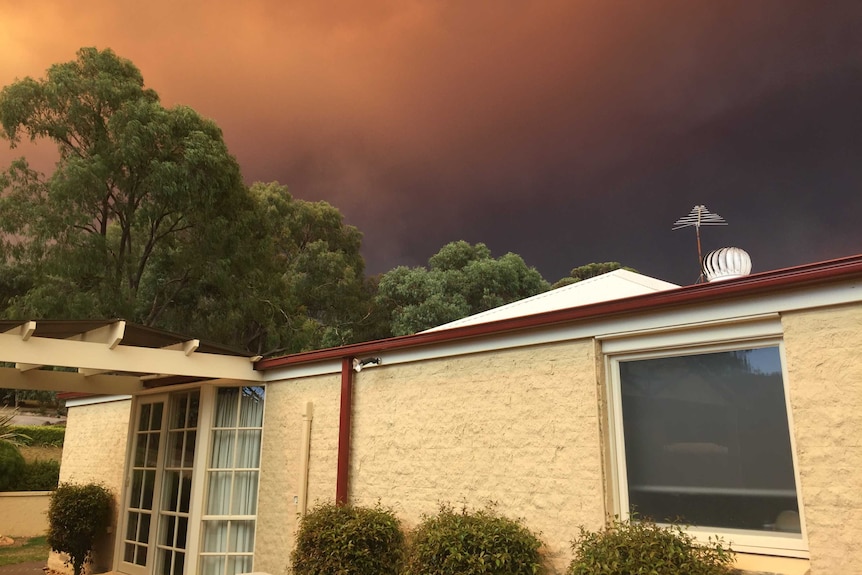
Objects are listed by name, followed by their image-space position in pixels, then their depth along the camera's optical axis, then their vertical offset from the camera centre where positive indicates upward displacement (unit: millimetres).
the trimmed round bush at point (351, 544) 5590 -630
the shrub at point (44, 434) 18211 +882
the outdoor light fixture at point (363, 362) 6496 +1046
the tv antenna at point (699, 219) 6930 +2692
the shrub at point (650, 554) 3818 -472
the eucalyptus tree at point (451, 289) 26844 +7586
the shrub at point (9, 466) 16266 -10
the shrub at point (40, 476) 16750 -253
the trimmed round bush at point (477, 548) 4629 -542
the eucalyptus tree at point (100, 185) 15992 +7014
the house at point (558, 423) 3793 +376
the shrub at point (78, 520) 9719 -778
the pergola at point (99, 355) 6125 +1140
